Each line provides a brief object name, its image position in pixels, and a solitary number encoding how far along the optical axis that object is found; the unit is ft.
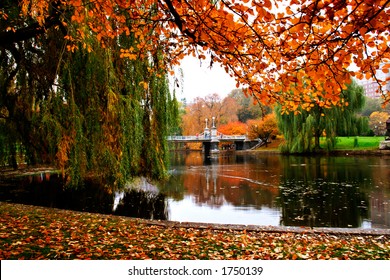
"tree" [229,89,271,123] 187.81
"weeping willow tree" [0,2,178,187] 20.77
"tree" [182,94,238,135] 174.50
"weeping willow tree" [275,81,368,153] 94.12
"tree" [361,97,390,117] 184.08
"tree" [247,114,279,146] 146.10
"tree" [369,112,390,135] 140.29
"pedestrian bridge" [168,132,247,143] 149.28
